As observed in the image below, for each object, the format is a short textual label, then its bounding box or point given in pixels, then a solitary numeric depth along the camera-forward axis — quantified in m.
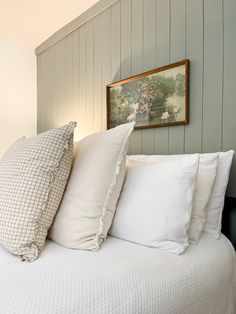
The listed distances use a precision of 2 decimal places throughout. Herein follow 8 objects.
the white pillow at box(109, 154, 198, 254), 0.96
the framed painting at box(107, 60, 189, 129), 1.50
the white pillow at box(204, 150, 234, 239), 1.15
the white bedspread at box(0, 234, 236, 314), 0.65
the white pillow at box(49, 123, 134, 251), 0.96
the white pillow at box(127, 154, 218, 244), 1.06
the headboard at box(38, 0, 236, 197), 1.33
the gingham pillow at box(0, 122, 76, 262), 0.87
